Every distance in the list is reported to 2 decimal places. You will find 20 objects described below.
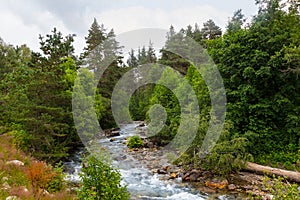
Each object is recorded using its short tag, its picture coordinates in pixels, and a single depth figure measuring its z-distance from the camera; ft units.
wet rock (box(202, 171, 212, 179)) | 35.59
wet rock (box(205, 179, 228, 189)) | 32.53
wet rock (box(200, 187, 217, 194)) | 31.24
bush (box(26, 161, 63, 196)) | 21.45
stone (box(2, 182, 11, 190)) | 18.61
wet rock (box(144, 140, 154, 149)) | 59.83
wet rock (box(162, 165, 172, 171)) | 40.81
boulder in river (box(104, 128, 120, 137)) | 74.04
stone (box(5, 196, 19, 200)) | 15.71
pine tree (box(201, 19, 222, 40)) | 111.41
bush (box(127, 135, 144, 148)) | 59.03
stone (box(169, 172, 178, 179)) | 36.74
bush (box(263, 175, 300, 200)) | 11.28
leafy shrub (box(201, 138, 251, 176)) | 34.27
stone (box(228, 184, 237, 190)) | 31.78
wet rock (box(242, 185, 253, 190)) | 31.99
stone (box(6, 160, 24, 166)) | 25.47
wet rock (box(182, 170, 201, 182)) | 35.45
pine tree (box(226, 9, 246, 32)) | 49.76
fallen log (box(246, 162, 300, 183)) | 32.56
